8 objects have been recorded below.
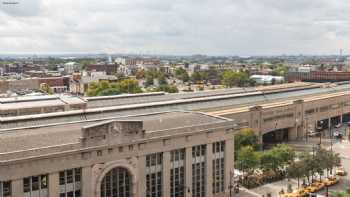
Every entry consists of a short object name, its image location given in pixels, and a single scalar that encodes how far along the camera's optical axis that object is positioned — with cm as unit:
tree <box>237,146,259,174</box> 6450
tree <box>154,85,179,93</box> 16244
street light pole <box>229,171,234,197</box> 5723
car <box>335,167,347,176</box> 6950
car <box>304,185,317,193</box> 6090
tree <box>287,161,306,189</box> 6247
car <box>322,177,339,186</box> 6426
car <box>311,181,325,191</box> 6256
